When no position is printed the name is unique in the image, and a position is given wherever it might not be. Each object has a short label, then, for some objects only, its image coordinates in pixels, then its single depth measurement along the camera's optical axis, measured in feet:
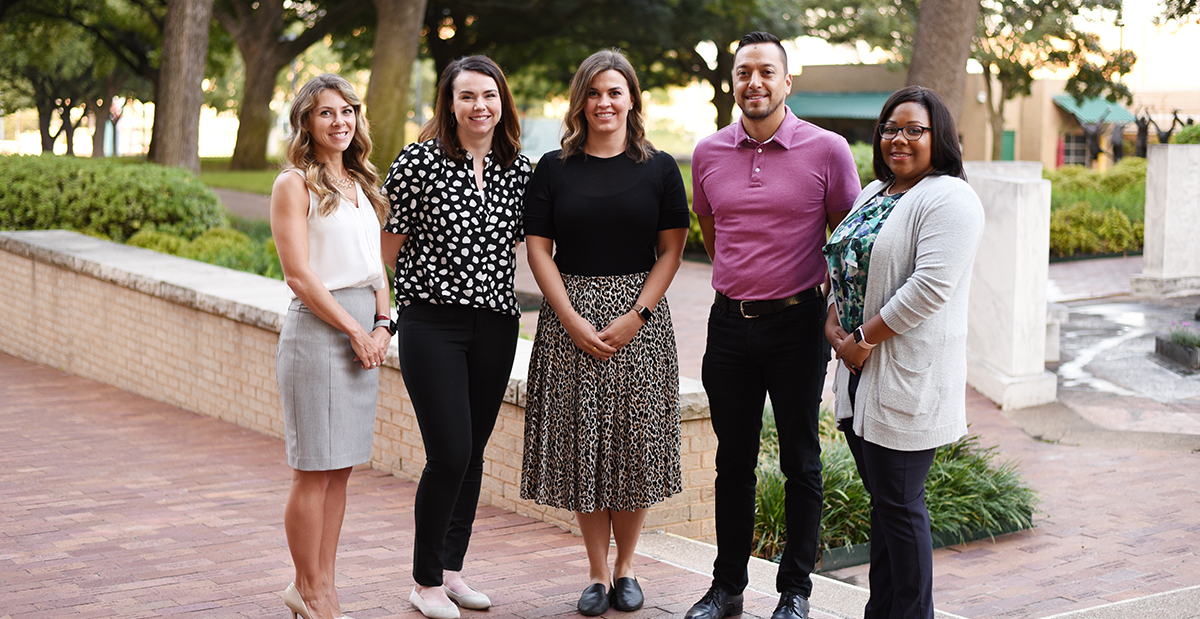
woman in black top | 12.90
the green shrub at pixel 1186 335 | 32.88
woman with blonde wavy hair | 11.81
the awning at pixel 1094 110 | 128.06
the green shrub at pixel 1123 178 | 73.61
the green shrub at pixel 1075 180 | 72.79
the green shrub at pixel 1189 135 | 50.16
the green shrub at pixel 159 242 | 34.42
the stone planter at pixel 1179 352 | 32.50
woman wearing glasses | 10.77
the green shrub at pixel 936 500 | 18.01
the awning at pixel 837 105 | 129.90
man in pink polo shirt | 12.60
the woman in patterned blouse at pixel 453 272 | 12.82
